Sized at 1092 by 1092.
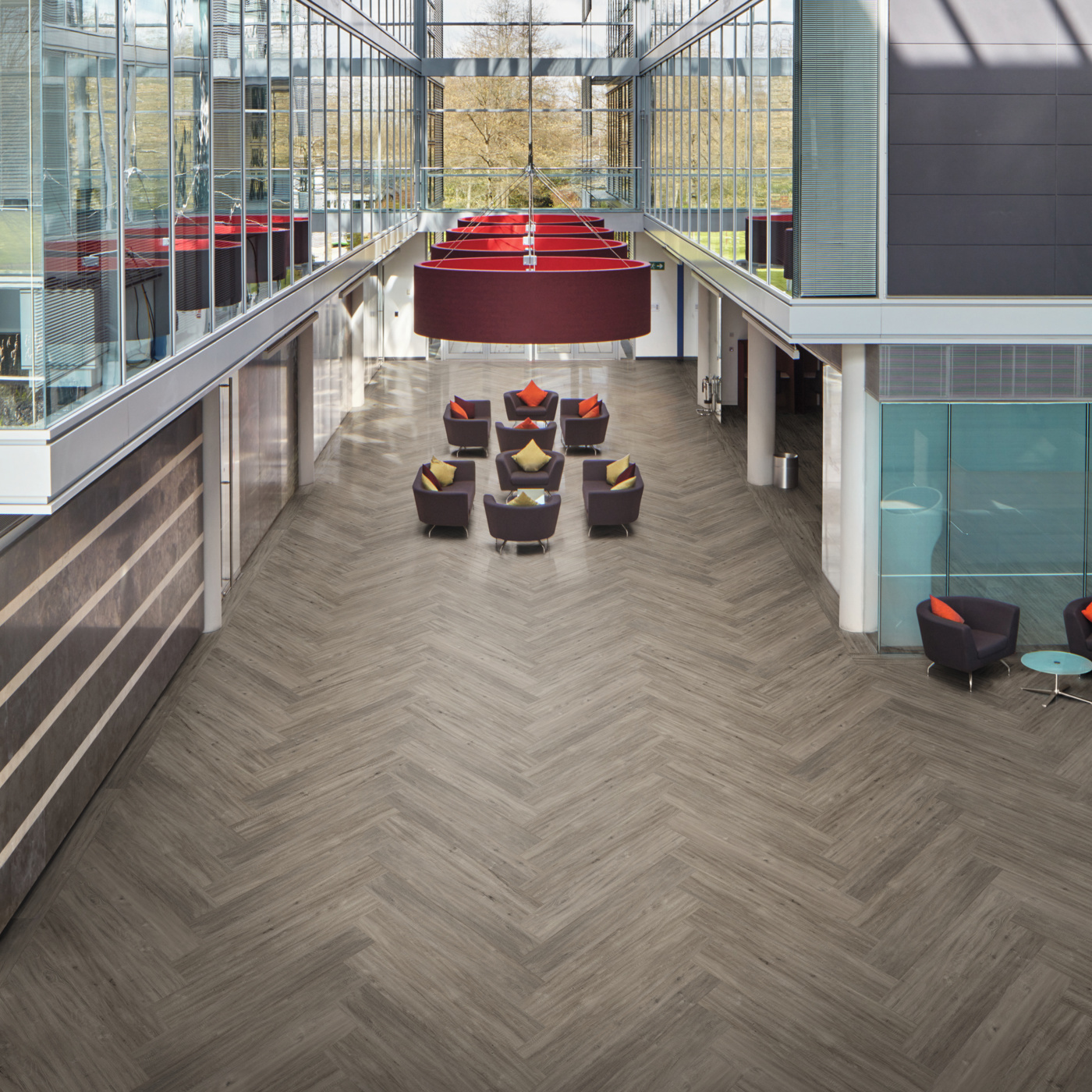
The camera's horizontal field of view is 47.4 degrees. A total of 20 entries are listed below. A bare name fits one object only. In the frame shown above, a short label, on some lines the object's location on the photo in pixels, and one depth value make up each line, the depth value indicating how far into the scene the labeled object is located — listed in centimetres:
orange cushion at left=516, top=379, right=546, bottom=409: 2091
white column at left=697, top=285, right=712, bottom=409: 2278
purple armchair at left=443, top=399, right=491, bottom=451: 1930
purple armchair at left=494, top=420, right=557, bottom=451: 1841
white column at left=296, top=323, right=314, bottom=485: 1748
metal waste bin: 1700
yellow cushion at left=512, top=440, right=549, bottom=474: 1697
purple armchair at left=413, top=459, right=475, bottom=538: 1523
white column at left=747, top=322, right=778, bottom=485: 1711
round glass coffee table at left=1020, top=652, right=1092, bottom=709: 1031
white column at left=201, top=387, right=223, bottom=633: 1188
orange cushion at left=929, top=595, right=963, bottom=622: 1105
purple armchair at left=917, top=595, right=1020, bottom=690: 1070
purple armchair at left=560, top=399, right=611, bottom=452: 1933
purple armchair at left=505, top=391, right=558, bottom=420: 2083
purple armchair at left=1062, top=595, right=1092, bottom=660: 1095
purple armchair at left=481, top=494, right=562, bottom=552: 1462
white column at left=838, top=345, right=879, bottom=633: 1162
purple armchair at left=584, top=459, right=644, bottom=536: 1522
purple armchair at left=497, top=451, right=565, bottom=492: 1670
